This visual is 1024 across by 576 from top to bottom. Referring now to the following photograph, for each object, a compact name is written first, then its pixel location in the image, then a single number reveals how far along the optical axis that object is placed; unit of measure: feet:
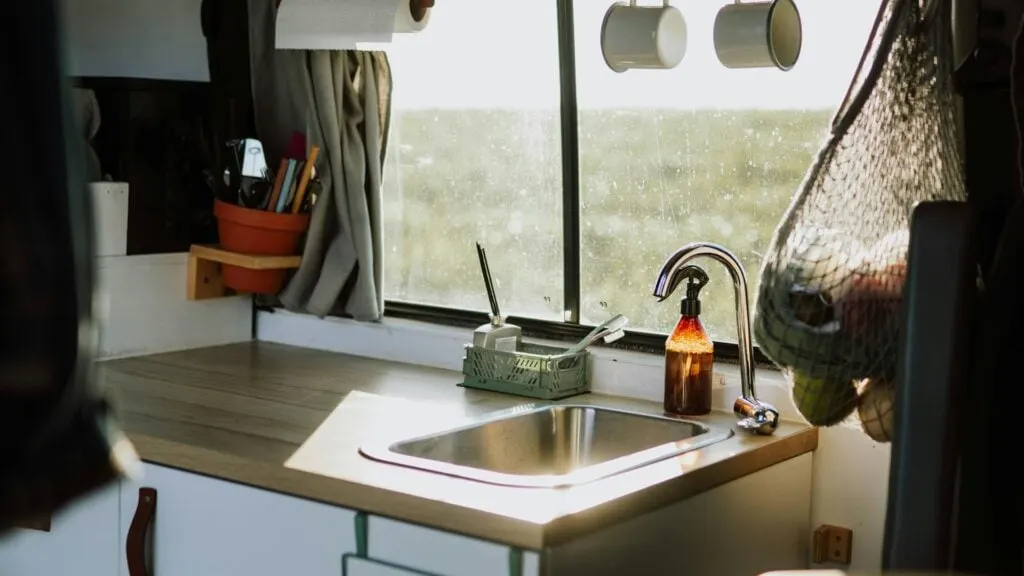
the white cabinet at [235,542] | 5.46
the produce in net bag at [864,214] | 4.66
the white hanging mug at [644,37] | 6.59
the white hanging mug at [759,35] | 6.25
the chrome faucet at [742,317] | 6.68
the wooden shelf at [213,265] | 8.90
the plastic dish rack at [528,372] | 7.67
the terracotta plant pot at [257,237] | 8.87
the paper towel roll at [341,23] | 7.93
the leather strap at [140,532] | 6.60
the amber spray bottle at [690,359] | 7.06
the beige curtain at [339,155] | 8.95
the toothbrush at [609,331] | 7.66
